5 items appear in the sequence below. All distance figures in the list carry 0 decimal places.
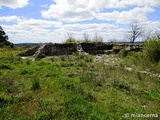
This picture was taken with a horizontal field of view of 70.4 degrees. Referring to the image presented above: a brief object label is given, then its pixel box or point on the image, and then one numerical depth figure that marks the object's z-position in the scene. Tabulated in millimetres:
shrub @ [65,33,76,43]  12756
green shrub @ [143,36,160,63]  6635
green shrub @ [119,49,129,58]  9663
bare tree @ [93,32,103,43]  13027
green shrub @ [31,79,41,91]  4325
